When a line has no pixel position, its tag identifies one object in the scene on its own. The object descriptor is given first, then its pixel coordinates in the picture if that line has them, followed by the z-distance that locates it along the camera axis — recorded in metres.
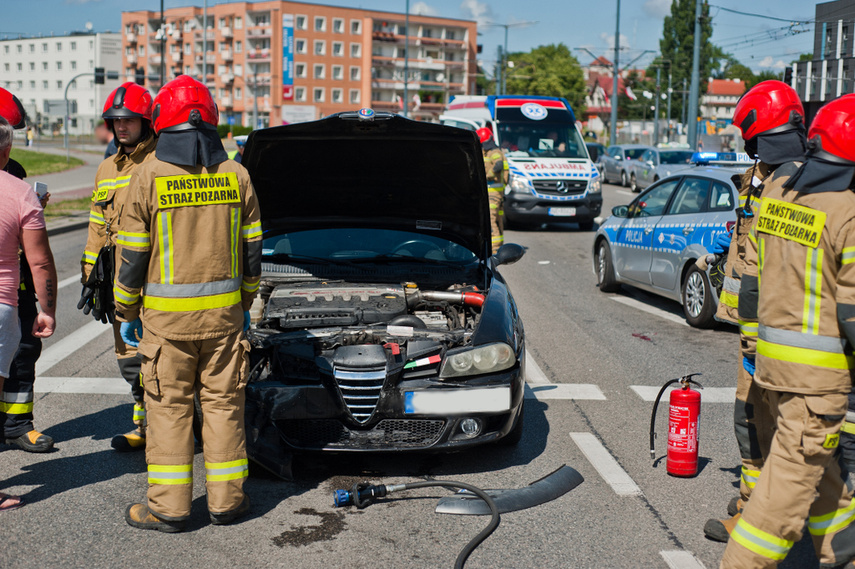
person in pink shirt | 4.29
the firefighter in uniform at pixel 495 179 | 12.52
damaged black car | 4.67
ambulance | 17.73
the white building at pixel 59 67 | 112.88
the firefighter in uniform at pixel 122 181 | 5.14
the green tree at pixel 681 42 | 86.75
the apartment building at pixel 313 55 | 106.19
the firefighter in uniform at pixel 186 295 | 4.02
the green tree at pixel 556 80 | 98.94
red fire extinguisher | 4.80
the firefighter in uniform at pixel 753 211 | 4.08
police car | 9.18
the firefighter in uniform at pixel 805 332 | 3.23
